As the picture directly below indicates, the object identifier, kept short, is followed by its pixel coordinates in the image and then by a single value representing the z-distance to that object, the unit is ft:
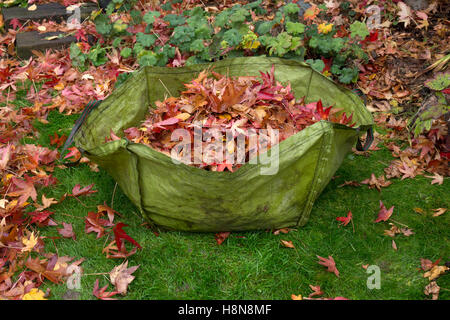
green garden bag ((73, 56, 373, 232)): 6.02
